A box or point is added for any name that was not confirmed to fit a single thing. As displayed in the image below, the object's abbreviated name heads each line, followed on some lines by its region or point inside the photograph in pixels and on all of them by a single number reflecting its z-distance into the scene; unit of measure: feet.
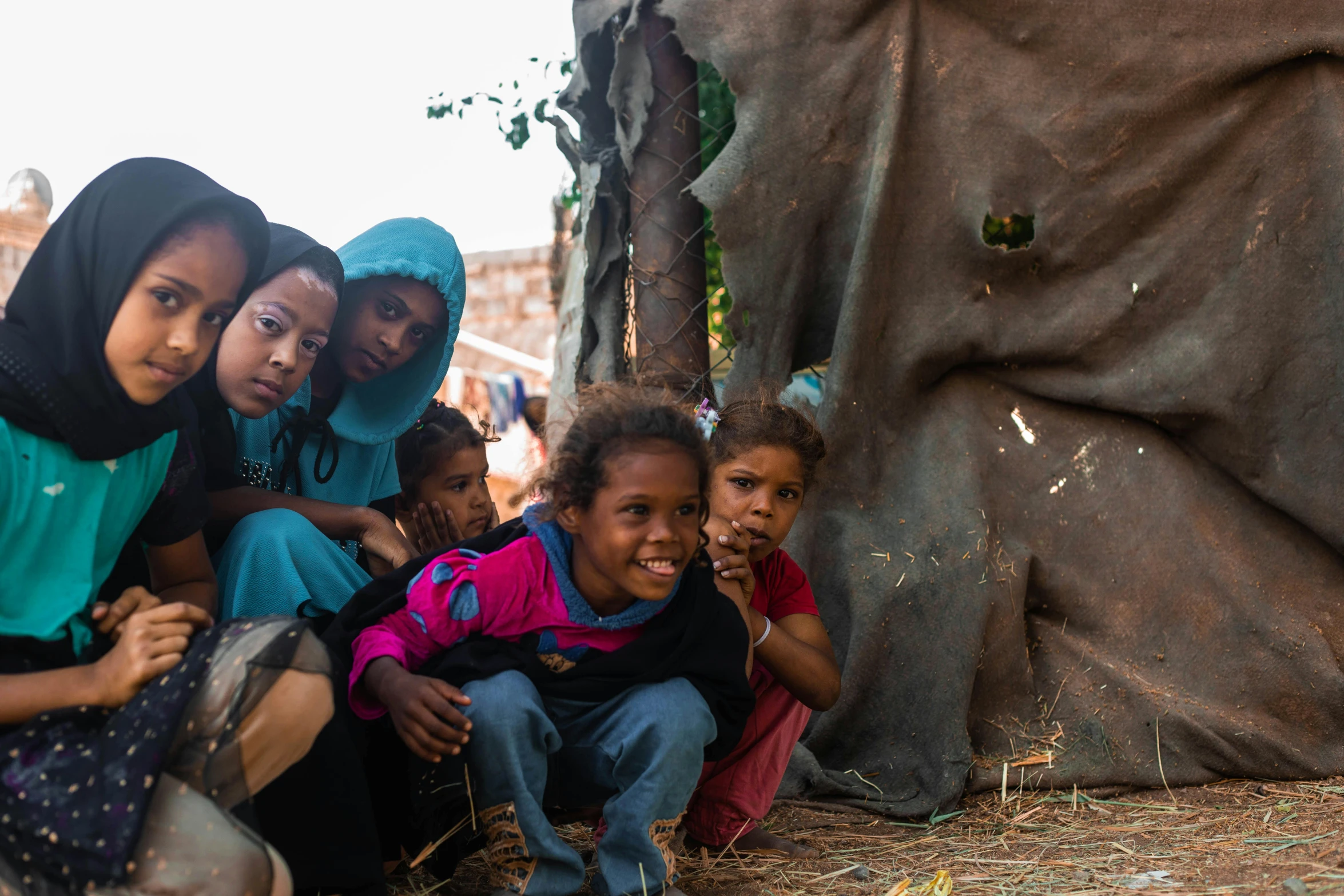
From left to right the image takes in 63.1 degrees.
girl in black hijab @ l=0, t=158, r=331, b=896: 5.29
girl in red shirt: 8.77
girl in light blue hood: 9.36
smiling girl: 7.09
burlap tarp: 10.36
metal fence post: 11.93
